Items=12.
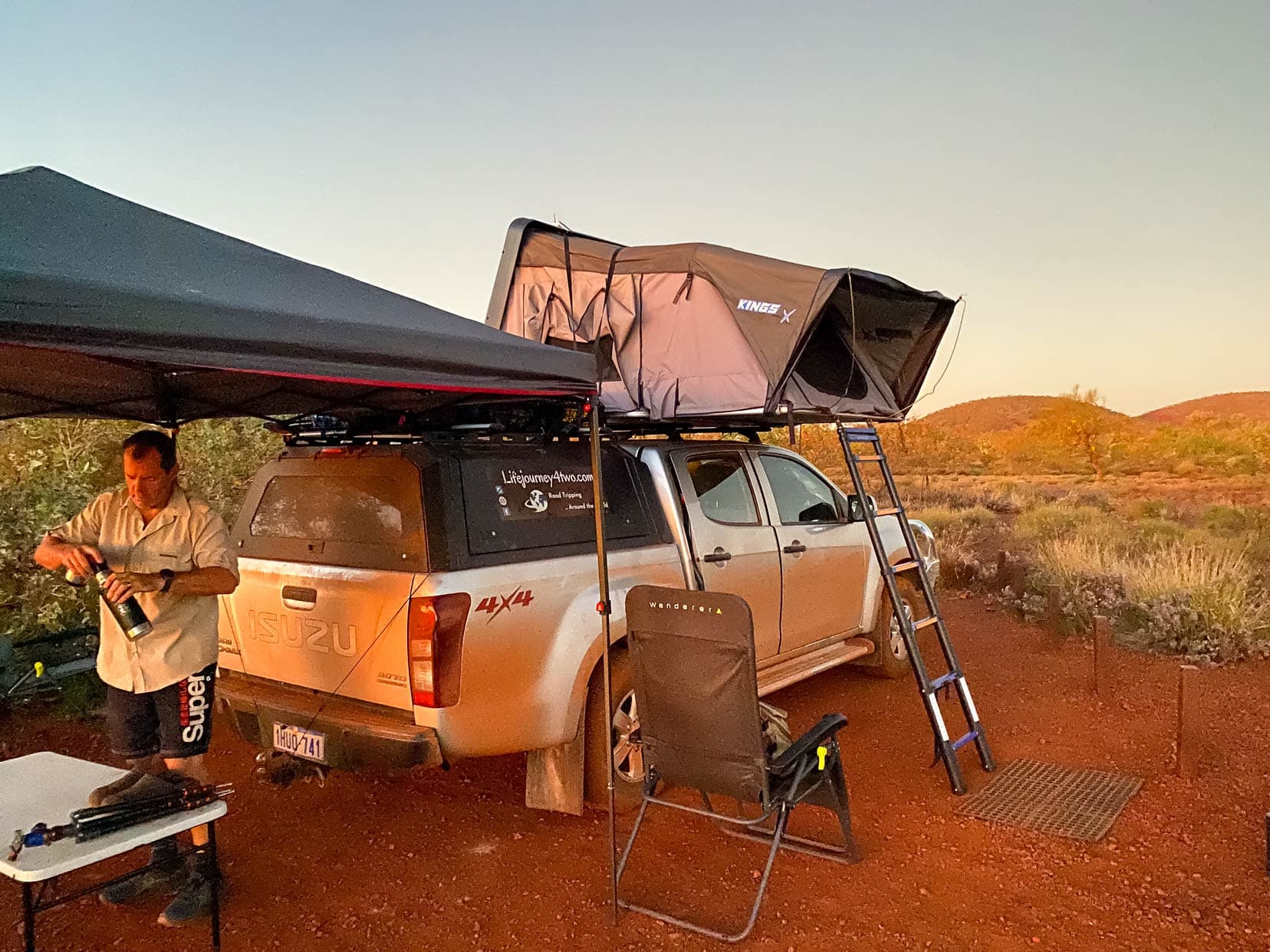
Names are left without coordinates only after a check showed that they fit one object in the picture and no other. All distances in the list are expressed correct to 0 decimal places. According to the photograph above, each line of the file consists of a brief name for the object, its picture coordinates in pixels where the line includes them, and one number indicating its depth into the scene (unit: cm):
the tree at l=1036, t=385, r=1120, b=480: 3303
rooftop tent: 491
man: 361
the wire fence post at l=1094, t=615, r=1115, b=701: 676
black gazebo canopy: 221
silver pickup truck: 384
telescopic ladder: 500
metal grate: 455
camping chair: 363
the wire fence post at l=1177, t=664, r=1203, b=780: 516
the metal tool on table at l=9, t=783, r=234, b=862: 277
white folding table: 268
